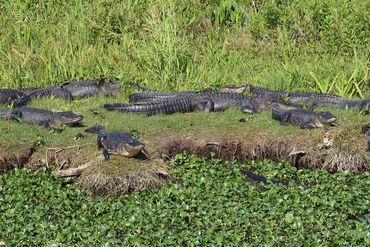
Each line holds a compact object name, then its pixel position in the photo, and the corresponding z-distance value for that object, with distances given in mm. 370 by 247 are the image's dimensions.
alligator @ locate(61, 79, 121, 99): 20212
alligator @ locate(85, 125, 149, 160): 14259
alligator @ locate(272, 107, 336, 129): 16237
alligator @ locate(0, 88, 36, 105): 19039
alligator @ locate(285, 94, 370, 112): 17791
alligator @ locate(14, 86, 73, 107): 19503
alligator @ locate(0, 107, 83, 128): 16609
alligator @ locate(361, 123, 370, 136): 15693
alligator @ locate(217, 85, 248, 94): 19676
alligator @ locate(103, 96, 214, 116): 18003
